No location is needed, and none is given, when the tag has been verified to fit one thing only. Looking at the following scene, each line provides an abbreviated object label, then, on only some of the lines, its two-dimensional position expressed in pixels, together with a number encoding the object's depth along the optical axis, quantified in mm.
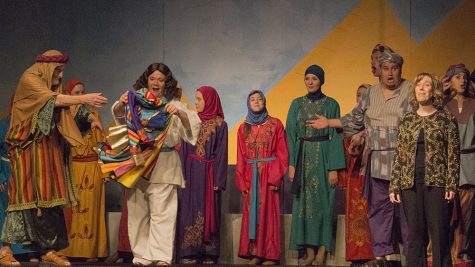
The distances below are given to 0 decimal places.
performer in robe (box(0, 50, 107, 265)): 10208
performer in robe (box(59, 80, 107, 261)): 12377
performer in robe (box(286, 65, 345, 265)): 11754
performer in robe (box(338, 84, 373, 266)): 11577
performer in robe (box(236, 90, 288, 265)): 11864
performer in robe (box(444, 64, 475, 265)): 11039
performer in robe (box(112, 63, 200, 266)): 10195
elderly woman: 9401
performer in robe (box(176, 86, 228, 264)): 11925
